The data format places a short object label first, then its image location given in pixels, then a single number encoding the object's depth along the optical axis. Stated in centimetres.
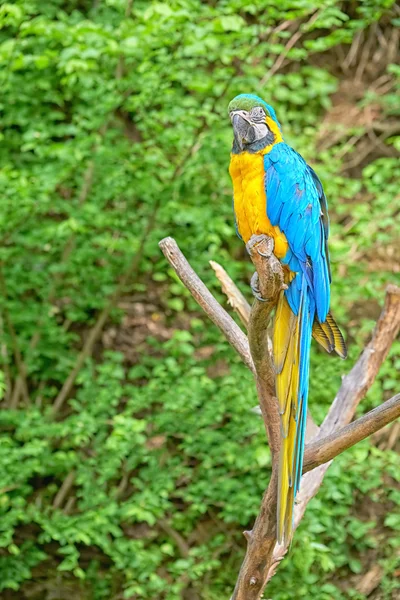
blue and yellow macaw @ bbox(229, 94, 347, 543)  461
